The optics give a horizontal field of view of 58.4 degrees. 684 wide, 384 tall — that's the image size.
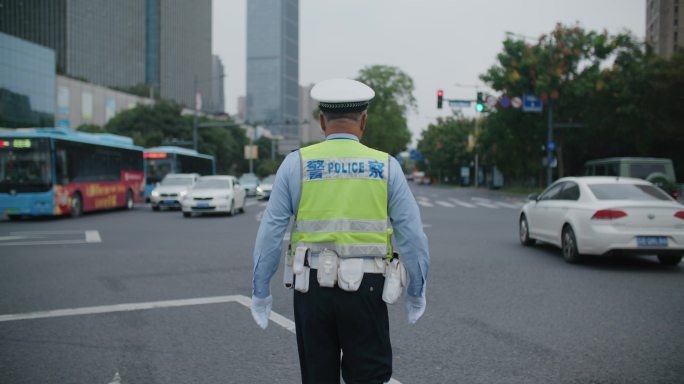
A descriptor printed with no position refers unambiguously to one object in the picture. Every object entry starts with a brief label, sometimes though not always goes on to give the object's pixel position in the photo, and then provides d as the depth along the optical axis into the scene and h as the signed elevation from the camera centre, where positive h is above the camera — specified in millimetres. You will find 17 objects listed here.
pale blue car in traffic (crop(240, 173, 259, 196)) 43500 -504
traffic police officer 2668 -292
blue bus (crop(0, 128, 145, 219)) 19484 +61
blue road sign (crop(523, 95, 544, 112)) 34281 +4209
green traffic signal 31484 +3925
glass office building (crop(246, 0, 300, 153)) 174750 +34246
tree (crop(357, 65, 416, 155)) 78938 +9502
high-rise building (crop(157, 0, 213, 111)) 121625 +26735
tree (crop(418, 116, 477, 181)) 86750 +4944
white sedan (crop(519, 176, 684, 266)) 9344 -639
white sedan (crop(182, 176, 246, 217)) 21531 -751
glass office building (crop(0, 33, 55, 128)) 54844 +8679
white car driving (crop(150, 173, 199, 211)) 25938 -796
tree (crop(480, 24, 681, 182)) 36062 +5779
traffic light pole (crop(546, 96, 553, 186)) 35656 +2265
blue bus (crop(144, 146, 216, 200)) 33688 +638
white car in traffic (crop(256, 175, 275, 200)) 36188 -708
